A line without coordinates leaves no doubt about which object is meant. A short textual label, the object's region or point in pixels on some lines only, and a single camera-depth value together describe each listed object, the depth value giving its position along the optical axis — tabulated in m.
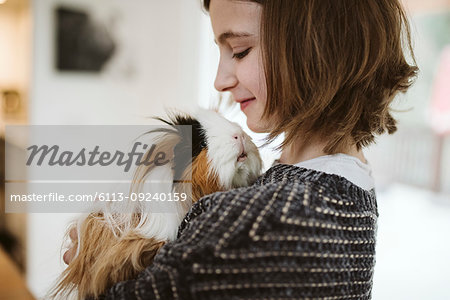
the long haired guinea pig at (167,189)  0.69
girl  0.53
